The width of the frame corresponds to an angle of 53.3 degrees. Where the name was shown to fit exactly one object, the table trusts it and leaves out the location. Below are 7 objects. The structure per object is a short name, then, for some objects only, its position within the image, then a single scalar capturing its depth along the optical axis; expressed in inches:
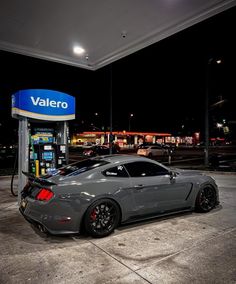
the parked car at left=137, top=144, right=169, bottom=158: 968.9
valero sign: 238.5
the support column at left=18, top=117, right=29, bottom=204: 244.8
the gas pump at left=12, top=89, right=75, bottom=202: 242.6
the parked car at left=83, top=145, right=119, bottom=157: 1075.9
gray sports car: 149.2
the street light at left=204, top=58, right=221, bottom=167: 541.0
